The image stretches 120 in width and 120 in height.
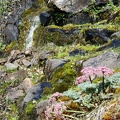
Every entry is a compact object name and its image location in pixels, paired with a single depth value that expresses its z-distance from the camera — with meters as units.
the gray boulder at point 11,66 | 17.12
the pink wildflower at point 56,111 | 4.73
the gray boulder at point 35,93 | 9.93
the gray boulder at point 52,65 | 11.90
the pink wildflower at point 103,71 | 4.91
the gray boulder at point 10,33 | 21.73
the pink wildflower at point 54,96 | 5.29
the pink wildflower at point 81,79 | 5.25
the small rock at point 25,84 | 13.76
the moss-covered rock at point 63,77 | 9.35
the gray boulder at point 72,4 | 20.18
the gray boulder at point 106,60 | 8.53
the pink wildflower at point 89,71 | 4.93
